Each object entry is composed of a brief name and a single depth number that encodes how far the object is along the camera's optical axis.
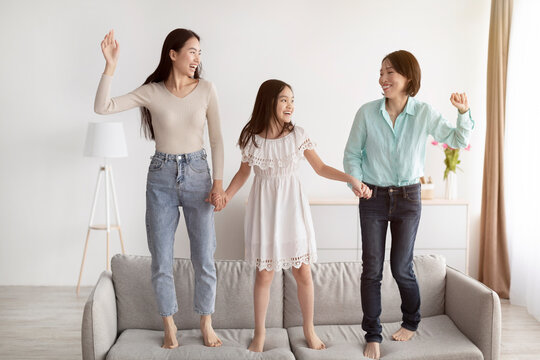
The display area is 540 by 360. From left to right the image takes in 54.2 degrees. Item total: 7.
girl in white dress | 2.52
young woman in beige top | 2.51
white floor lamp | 4.24
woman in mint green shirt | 2.50
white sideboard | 4.32
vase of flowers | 4.49
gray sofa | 2.40
